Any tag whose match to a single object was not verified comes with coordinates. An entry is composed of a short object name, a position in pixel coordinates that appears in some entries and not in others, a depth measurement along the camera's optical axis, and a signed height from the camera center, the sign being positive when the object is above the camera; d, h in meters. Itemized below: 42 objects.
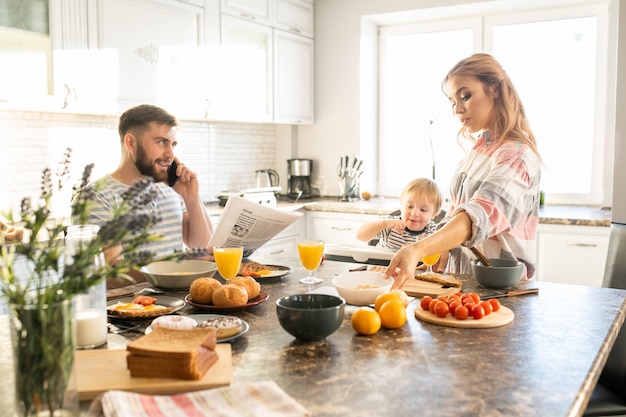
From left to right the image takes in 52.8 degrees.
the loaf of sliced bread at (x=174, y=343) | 1.12 -0.34
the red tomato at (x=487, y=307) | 1.57 -0.36
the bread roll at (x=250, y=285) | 1.73 -0.34
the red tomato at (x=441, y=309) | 1.56 -0.36
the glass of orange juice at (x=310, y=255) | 2.02 -0.30
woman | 1.99 -0.05
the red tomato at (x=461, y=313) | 1.54 -0.37
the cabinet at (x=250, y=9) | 4.32 +1.07
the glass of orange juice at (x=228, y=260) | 1.86 -0.29
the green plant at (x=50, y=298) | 0.90 -0.20
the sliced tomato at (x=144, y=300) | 1.64 -0.37
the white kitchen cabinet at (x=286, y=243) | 4.38 -0.58
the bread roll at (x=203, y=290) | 1.65 -0.34
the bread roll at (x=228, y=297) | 1.62 -0.35
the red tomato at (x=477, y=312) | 1.54 -0.37
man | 2.70 -0.03
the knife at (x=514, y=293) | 1.84 -0.39
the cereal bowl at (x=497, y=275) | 1.91 -0.35
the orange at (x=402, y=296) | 1.64 -0.35
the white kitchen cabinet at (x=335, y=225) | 4.52 -0.47
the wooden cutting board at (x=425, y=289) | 1.85 -0.38
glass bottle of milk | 1.36 -0.33
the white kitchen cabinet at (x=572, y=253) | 3.72 -0.55
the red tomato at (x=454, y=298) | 1.58 -0.34
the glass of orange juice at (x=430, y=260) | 2.10 -0.33
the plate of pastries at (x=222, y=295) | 1.63 -0.35
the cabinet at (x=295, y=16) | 4.82 +1.14
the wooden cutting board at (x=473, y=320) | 1.52 -0.39
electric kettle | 5.15 -0.14
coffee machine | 5.26 -0.12
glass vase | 0.89 -0.28
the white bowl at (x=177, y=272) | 1.88 -0.34
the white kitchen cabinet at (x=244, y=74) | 4.31 +0.63
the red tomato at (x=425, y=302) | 1.63 -0.37
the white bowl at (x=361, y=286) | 1.70 -0.35
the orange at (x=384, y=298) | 1.55 -0.34
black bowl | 1.35 -0.34
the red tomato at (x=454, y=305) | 1.55 -0.35
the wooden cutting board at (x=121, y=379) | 1.09 -0.39
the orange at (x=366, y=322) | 1.44 -0.37
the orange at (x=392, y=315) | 1.49 -0.36
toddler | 3.10 -0.29
